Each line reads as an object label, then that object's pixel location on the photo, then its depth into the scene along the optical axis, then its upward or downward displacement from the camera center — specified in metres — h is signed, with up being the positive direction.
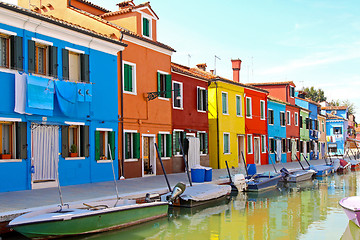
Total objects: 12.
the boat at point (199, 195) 14.62 -2.03
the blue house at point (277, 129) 35.06 +0.80
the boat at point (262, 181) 19.62 -2.08
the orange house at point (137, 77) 18.70 +3.04
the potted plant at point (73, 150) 15.66 -0.31
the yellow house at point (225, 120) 26.50 +1.24
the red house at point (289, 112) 39.25 +2.52
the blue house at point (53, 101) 13.54 +1.48
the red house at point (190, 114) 22.64 +1.49
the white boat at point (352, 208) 11.09 -1.92
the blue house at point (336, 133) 57.12 +0.55
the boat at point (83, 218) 9.31 -1.87
